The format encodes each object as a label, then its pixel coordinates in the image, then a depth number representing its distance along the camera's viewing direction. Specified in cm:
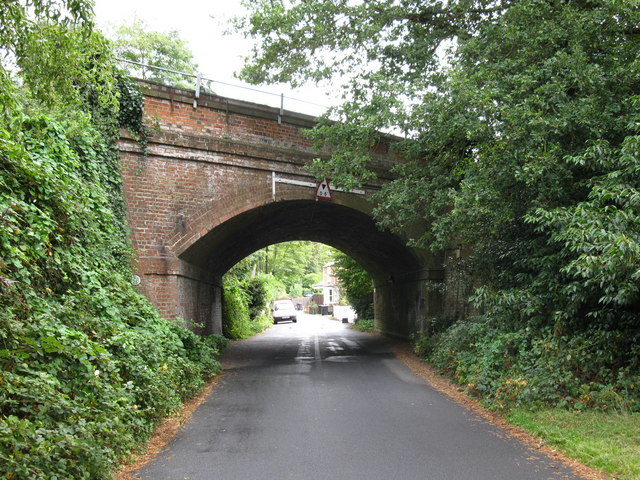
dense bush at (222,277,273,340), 1986
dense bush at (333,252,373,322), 2480
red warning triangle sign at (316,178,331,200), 1212
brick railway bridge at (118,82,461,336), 1017
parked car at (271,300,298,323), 3503
